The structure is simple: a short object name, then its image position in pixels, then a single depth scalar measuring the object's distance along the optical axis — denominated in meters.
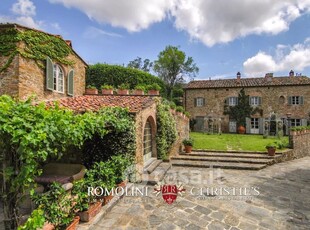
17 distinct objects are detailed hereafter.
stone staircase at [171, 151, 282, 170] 11.77
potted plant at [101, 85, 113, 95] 12.91
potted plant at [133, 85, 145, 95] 12.38
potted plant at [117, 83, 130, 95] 12.51
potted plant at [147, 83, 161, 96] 12.15
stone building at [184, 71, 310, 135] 24.48
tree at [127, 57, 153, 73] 46.31
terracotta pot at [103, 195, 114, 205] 6.03
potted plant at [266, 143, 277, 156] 12.91
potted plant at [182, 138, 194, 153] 14.02
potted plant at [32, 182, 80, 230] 4.23
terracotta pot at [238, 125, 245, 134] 25.81
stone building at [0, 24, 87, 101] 8.75
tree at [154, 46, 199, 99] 37.31
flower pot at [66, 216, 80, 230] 4.45
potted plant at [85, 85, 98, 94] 13.64
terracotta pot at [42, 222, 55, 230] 4.19
